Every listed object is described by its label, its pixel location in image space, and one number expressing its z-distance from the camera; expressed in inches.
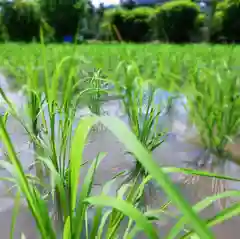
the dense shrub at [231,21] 799.1
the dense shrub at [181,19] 815.7
